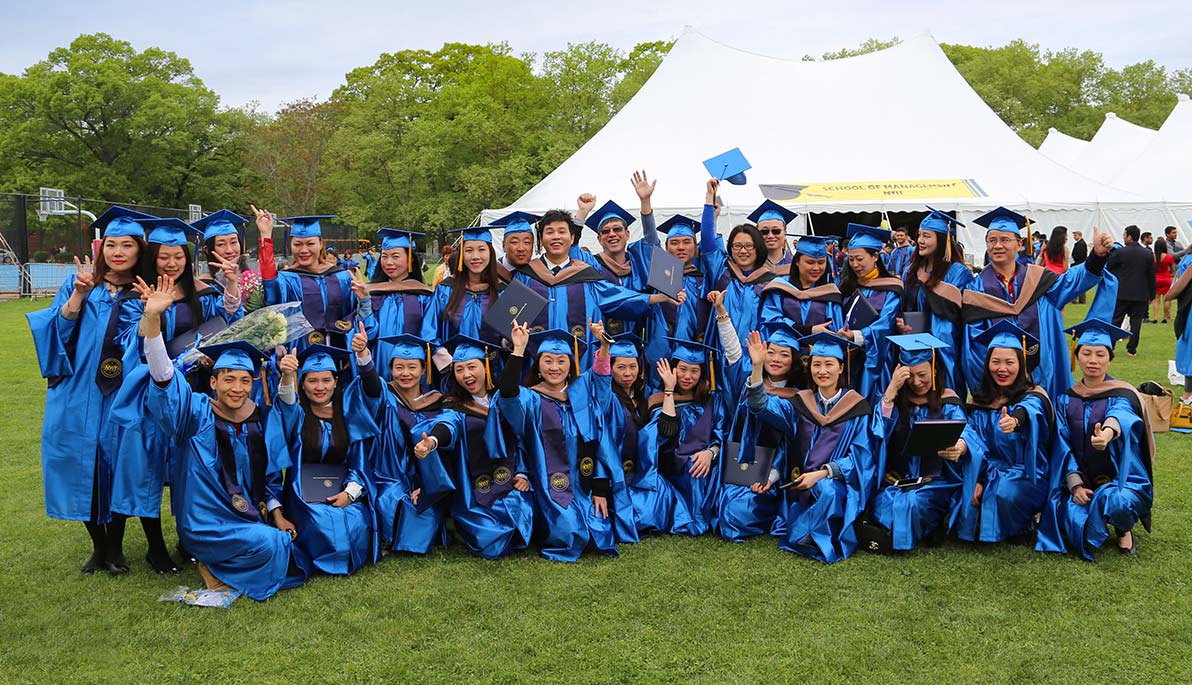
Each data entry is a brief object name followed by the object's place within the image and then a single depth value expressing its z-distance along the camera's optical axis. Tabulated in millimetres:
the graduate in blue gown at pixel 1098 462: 4305
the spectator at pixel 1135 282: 11211
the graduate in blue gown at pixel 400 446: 4578
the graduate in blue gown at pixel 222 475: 3939
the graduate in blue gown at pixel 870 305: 5219
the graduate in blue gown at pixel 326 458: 4281
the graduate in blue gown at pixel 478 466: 4566
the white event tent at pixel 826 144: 15742
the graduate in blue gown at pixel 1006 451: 4492
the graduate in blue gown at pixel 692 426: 4961
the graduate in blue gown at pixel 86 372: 4043
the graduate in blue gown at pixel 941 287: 5164
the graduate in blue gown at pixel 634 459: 4863
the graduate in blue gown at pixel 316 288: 5312
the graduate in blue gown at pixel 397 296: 5485
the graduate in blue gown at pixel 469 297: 5332
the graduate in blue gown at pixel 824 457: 4523
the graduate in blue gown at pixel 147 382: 4023
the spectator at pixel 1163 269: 14234
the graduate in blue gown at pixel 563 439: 4566
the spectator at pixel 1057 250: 8469
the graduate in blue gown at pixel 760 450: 4809
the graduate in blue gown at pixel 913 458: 4512
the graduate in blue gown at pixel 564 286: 5387
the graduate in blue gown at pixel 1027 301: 5090
